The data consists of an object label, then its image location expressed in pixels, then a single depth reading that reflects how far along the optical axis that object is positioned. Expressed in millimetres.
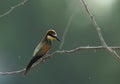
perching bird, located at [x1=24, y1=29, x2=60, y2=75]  7677
